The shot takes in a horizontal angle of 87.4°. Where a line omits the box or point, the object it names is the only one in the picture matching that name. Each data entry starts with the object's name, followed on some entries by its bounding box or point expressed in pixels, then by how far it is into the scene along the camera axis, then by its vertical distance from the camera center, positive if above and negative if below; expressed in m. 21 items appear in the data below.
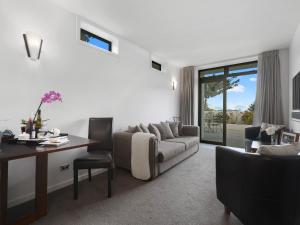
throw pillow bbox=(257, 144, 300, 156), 1.34 -0.30
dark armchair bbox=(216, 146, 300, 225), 1.27 -0.63
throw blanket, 2.67 -0.74
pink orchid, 1.88 +0.19
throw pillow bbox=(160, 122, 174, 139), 4.10 -0.44
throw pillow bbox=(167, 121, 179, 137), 4.43 -0.40
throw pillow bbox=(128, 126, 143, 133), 3.34 -0.33
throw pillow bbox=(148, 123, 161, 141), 3.72 -0.39
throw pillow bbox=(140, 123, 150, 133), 3.47 -0.33
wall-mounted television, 2.79 +0.43
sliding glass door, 4.78 +0.41
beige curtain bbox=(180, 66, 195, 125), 5.45 +0.62
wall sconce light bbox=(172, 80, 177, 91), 5.31 +0.99
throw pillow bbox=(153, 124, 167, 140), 4.04 -0.47
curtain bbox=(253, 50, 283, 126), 3.98 +0.64
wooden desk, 1.40 -0.60
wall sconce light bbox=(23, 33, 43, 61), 2.01 +0.88
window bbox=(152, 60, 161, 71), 4.75 +1.49
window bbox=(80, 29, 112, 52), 2.96 +1.47
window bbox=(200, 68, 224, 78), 5.25 +1.46
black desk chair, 2.57 -0.37
